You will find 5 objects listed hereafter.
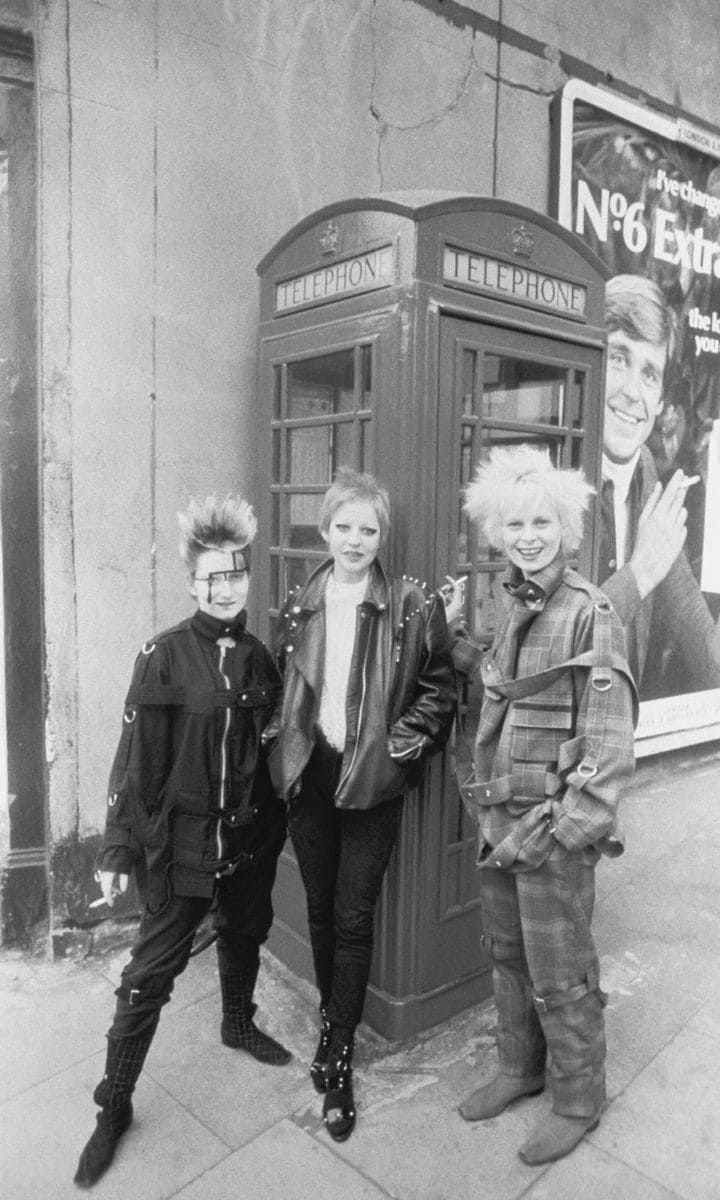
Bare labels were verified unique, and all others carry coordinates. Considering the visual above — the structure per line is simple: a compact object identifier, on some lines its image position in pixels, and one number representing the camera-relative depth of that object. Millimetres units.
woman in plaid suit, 2402
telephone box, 2822
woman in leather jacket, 2654
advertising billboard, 5145
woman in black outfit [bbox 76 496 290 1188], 2508
